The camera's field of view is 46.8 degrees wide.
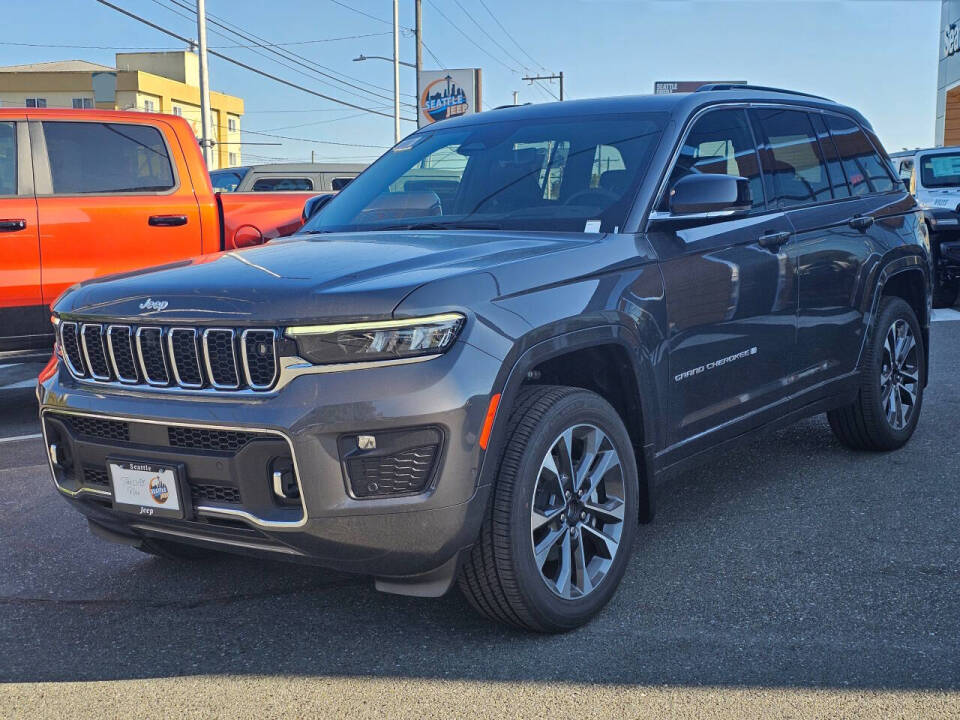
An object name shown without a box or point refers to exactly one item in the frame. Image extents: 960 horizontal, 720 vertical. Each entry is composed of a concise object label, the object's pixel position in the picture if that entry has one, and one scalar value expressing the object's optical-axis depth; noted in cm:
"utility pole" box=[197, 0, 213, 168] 2764
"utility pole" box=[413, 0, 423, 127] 4525
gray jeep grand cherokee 308
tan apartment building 6489
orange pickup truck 727
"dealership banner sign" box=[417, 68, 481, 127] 4931
